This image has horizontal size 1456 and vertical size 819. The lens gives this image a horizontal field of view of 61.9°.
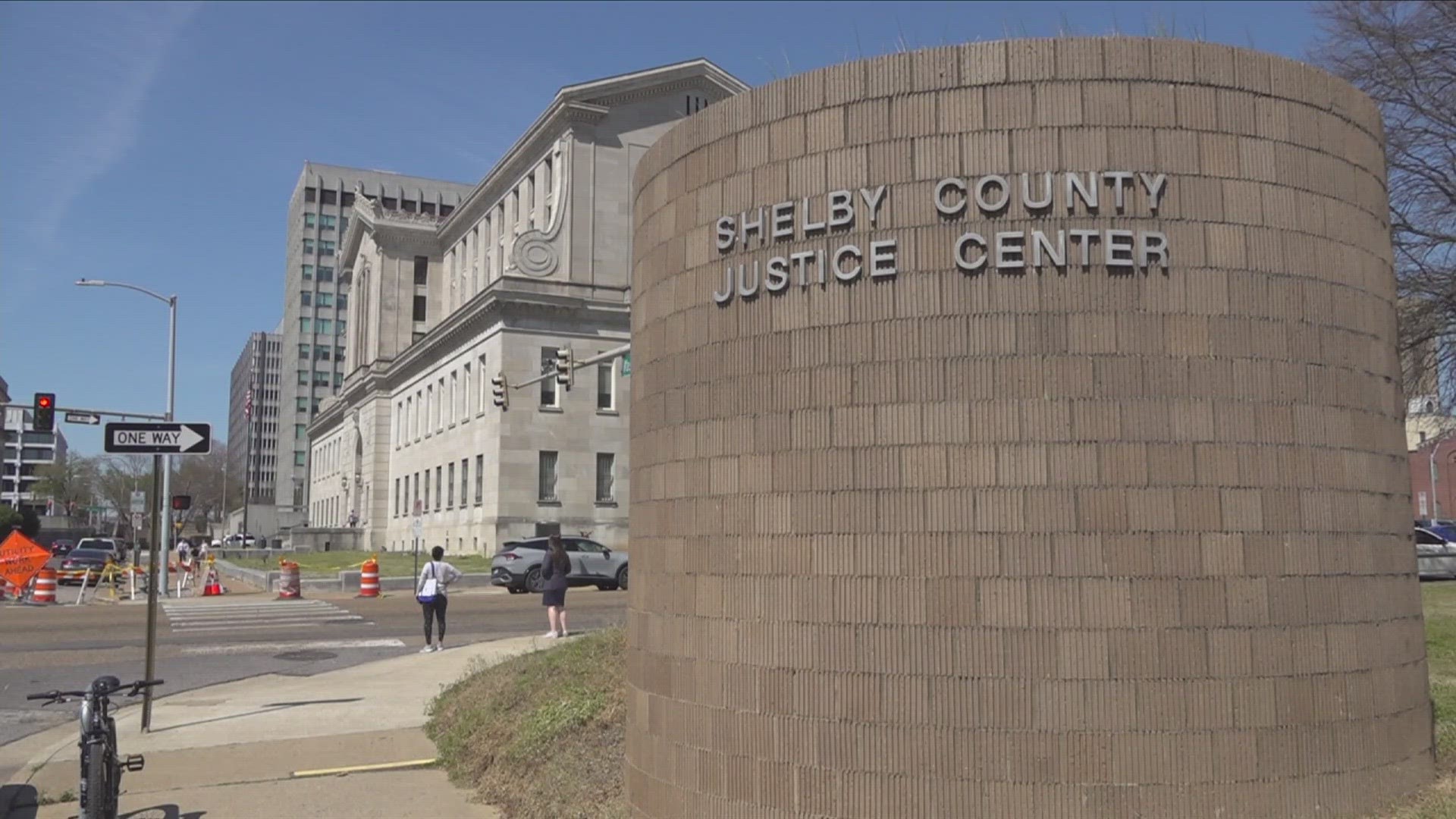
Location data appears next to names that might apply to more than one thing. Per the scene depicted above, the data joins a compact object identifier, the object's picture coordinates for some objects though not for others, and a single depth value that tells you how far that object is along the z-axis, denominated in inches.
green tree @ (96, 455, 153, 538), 3919.3
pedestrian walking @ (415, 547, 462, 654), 681.6
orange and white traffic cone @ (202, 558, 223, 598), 1314.0
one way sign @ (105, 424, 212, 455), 434.0
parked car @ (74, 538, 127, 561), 2009.6
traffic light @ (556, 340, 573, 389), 1064.2
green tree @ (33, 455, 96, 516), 4566.9
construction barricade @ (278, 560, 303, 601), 1217.4
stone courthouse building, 1925.4
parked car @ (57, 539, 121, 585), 1502.2
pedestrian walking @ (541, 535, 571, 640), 666.8
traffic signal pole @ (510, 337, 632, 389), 865.0
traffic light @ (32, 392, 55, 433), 1196.5
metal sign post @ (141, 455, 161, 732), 420.2
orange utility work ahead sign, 852.6
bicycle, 283.4
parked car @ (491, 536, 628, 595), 1214.3
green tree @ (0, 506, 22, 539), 3164.6
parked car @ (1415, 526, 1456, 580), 1140.8
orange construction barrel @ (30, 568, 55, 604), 1166.3
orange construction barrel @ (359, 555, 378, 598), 1214.3
